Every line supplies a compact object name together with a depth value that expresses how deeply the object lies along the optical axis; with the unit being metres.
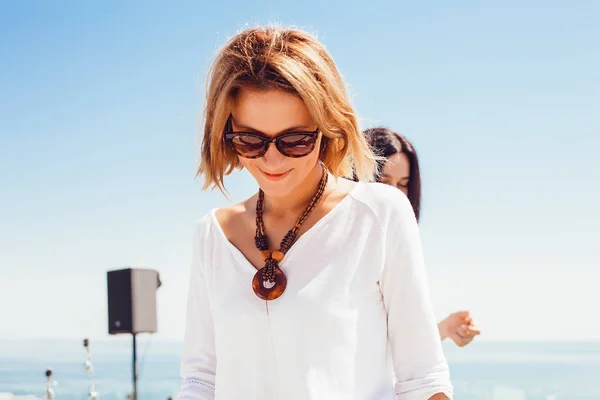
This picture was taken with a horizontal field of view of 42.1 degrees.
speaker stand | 8.19
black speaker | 8.20
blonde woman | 1.51
